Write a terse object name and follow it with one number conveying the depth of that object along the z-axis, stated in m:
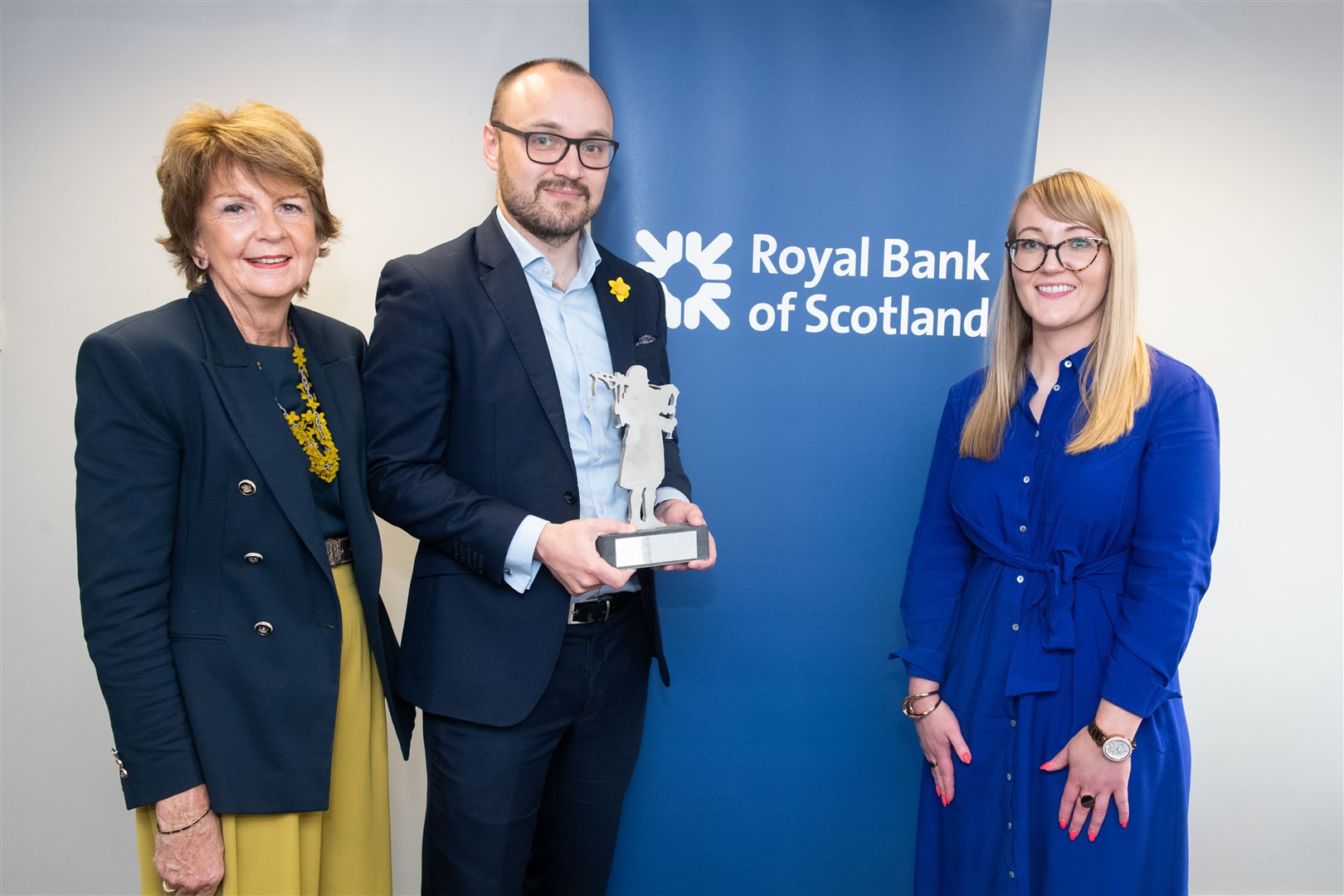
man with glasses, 1.86
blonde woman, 1.78
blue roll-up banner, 2.49
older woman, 1.51
